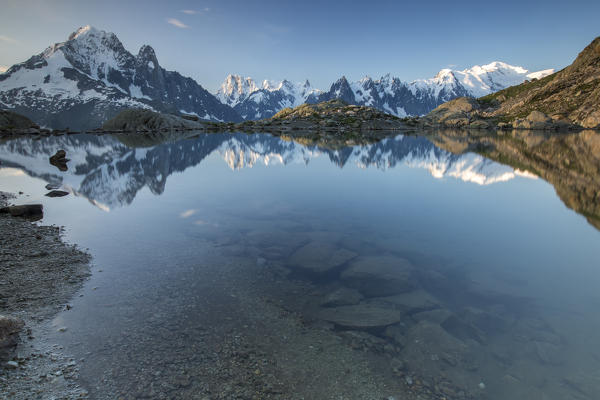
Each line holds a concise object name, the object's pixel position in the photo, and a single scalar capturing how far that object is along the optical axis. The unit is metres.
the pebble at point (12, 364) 8.02
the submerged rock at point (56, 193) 27.08
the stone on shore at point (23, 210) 20.73
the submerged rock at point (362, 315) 10.30
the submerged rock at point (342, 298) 11.40
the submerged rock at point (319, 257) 14.18
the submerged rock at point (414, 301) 11.18
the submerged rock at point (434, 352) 8.39
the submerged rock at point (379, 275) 12.44
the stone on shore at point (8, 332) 8.49
